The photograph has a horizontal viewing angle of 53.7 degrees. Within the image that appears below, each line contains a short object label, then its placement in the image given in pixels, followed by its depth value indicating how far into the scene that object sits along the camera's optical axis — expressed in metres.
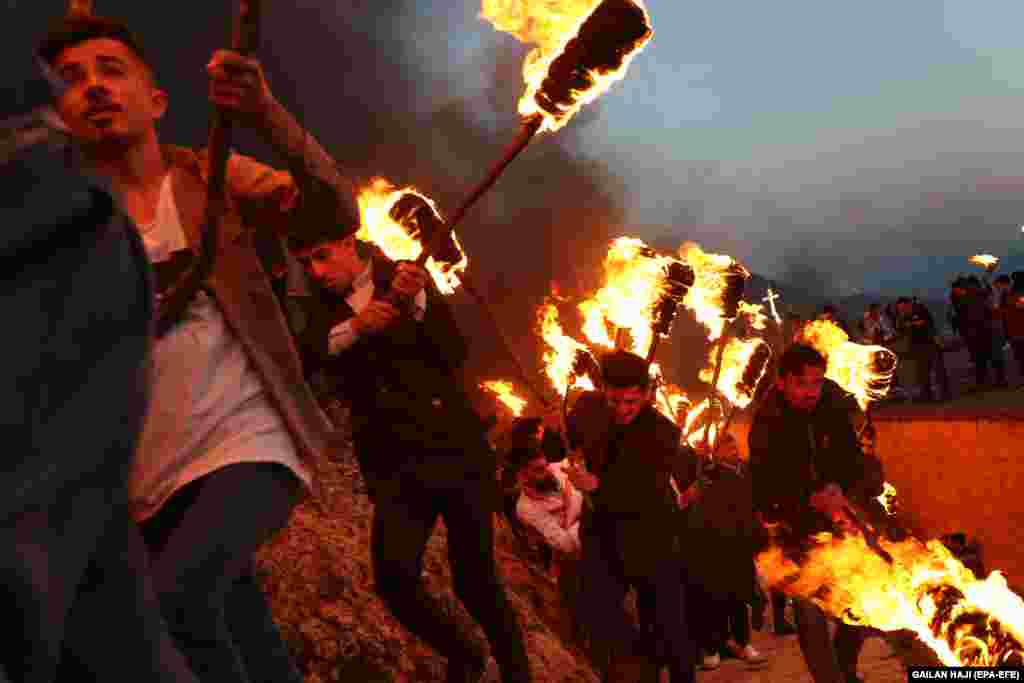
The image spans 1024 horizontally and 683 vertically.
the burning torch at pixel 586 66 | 3.53
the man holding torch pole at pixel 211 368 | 2.17
